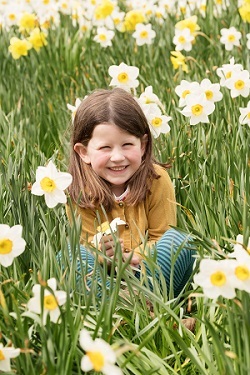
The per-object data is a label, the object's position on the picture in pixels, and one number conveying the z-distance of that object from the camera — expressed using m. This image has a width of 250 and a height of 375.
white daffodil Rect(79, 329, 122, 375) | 2.12
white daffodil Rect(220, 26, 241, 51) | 6.08
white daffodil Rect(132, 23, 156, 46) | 6.73
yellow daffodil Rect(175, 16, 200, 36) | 6.39
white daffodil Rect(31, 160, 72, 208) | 3.23
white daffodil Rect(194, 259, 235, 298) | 2.45
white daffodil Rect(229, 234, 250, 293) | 2.44
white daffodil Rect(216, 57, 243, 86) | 4.67
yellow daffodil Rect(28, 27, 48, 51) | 6.90
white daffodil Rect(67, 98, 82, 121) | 4.62
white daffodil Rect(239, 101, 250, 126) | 4.33
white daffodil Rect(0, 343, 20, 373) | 2.52
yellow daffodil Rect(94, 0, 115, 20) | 7.24
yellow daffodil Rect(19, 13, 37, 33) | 7.33
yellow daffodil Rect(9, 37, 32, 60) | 6.43
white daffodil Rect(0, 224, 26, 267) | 2.80
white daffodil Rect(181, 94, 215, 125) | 4.43
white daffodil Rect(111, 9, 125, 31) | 7.51
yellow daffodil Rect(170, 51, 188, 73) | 5.75
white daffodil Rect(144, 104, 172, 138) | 4.49
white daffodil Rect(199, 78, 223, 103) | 4.47
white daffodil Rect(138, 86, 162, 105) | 4.61
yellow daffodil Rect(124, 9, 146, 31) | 7.24
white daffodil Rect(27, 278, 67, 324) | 2.55
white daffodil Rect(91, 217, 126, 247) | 3.31
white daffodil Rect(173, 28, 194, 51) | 6.15
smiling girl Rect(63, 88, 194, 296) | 3.99
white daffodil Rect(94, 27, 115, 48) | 6.68
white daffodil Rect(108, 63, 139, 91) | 4.87
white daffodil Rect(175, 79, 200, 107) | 4.53
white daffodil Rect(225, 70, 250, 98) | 4.64
